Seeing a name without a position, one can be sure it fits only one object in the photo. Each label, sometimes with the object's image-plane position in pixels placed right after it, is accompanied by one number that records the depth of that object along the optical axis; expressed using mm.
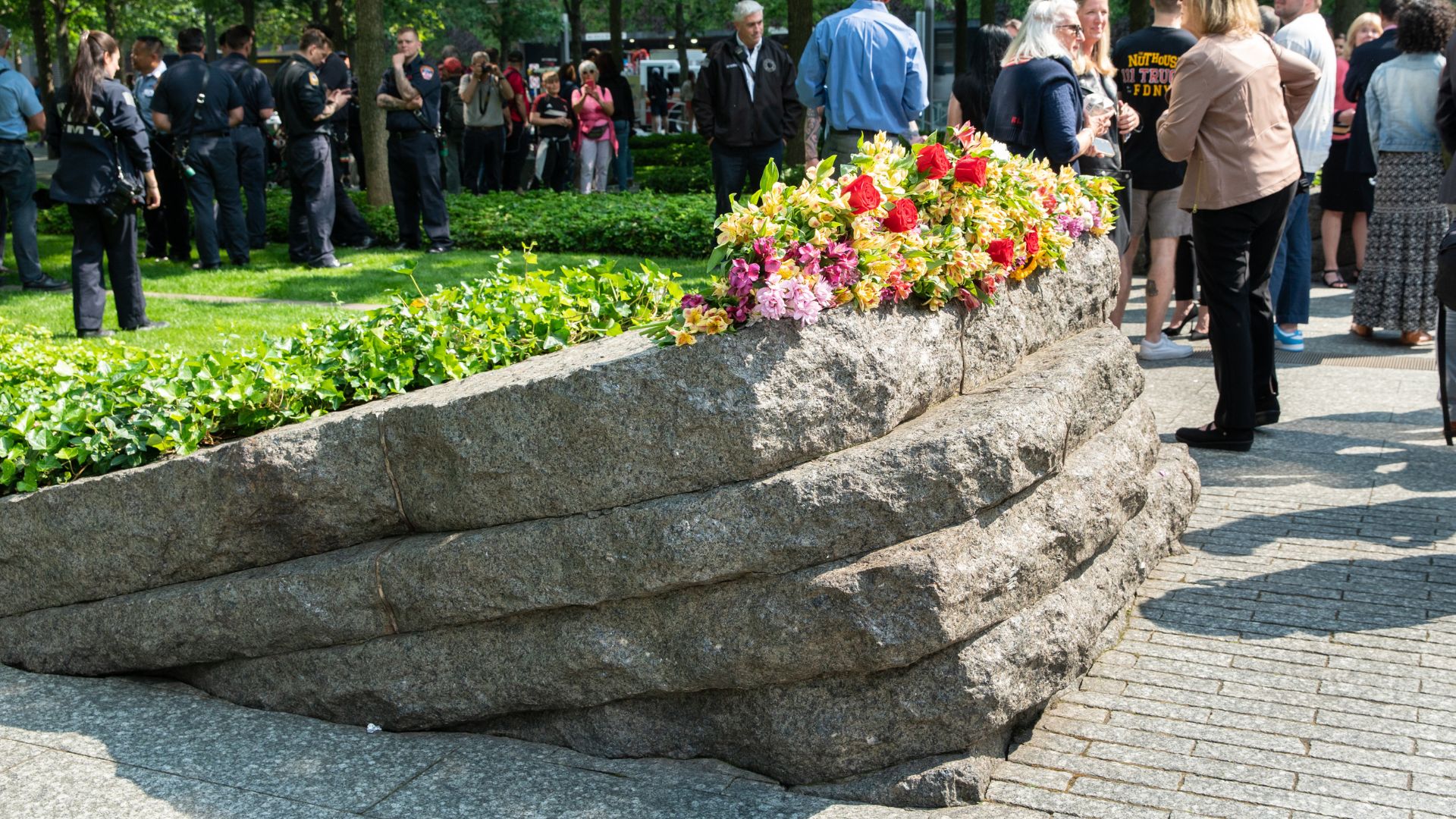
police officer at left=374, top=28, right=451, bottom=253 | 12891
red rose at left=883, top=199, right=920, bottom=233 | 3783
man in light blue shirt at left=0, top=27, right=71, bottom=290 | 10930
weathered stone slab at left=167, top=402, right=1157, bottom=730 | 3408
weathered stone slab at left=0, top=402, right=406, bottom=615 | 3986
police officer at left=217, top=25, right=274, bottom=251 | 12555
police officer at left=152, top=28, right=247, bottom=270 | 12000
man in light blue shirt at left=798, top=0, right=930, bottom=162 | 9398
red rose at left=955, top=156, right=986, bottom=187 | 4086
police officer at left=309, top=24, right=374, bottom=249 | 13562
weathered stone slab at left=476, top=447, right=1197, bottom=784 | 3504
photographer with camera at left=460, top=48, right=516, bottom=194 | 19078
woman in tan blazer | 5848
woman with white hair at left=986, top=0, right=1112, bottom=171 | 6633
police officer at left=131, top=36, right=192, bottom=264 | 13305
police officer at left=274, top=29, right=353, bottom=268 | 12023
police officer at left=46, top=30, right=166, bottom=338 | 8766
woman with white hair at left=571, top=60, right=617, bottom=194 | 18406
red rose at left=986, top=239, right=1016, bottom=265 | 4035
